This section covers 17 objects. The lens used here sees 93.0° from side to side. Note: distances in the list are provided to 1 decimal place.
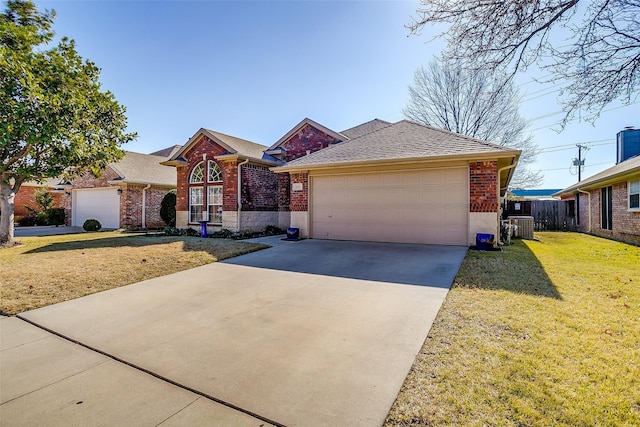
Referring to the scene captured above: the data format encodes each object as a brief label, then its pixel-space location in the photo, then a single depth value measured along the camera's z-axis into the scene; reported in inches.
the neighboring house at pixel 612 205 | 434.6
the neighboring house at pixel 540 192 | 1810.0
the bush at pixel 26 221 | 820.0
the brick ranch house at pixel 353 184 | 346.9
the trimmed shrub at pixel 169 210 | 682.2
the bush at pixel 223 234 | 500.2
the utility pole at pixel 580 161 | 1143.8
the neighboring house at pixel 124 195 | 669.3
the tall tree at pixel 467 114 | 830.5
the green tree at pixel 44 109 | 339.3
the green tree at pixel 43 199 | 833.5
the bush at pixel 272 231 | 545.7
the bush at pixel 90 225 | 642.2
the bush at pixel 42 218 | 803.4
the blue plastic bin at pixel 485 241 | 327.3
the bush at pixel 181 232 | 549.0
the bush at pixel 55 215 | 798.0
